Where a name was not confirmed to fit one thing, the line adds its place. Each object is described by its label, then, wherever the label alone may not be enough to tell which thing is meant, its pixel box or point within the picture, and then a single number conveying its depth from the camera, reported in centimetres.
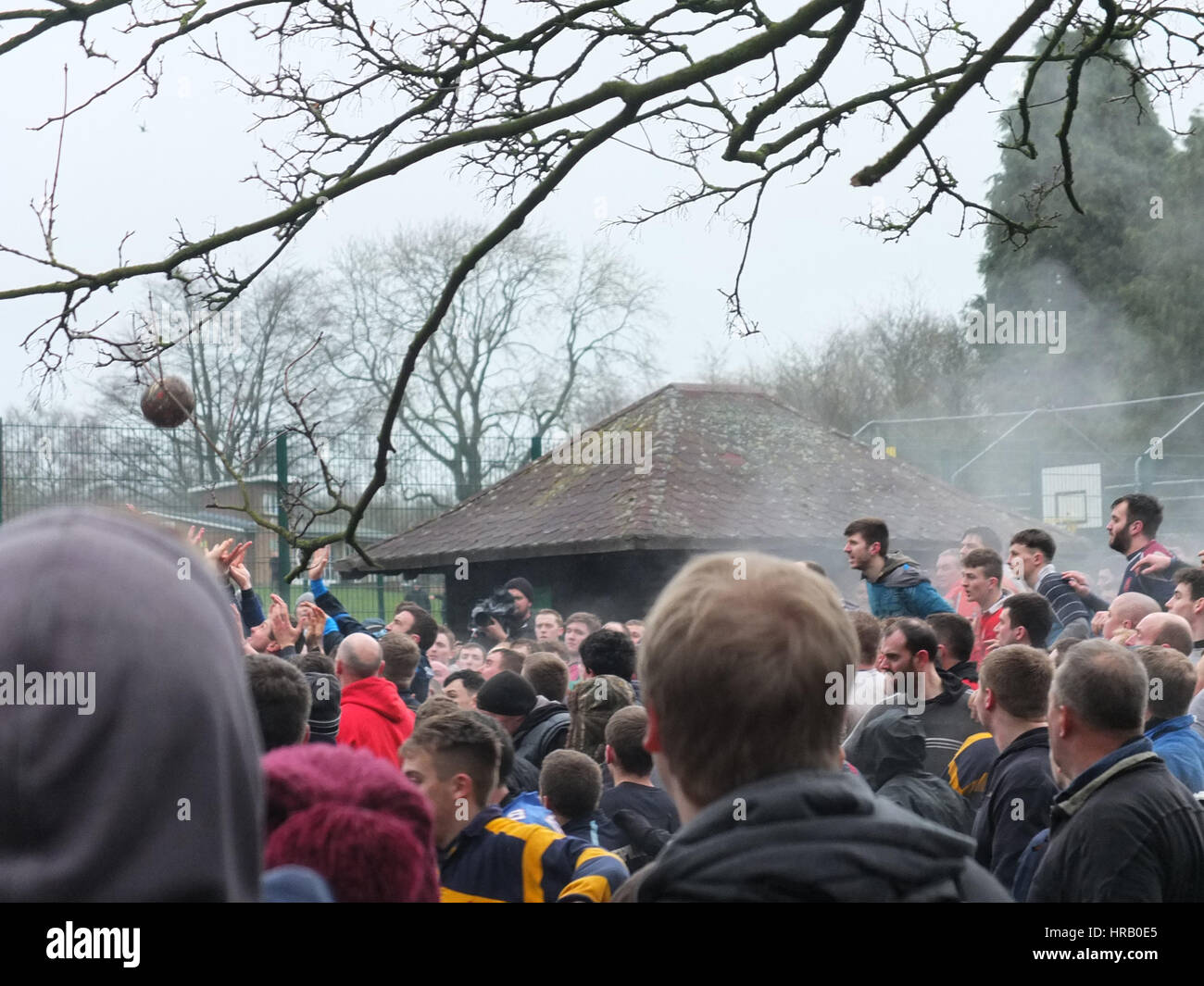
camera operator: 1045
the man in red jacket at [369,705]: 549
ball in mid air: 604
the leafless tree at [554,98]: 512
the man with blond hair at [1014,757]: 418
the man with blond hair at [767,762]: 166
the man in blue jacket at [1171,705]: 439
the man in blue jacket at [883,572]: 723
